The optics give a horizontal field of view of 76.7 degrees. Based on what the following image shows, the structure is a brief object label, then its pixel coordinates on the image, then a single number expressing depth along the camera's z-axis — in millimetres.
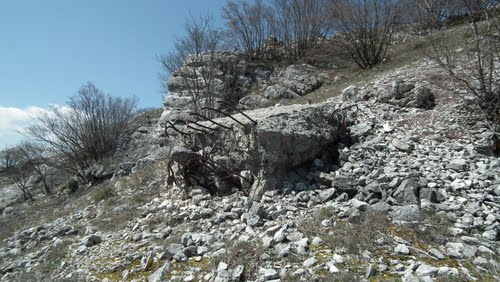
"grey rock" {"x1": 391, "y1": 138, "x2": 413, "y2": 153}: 5152
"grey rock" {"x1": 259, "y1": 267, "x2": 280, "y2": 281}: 3055
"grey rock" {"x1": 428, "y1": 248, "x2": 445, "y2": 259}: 3018
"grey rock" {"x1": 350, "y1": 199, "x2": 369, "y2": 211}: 4000
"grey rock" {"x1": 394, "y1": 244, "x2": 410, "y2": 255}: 3143
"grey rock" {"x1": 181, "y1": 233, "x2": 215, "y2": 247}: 4043
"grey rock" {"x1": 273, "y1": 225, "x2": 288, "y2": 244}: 3686
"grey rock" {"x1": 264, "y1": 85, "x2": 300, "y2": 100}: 16625
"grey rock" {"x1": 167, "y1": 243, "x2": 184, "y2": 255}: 3879
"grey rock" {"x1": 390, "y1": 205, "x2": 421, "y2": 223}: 3621
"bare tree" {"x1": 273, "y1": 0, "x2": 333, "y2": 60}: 21594
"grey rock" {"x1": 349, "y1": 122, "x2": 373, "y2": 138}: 5816
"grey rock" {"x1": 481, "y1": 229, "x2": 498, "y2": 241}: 3277
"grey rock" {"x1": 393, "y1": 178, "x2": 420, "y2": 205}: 3971
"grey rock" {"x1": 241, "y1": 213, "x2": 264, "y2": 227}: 4230
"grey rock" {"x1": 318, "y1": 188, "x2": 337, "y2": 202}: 4527
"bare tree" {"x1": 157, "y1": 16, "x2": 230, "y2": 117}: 15703
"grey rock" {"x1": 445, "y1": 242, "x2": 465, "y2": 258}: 3015
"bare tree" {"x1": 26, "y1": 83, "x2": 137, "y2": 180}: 19969
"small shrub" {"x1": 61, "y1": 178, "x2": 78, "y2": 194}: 16938
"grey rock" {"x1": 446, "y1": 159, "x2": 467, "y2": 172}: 4500
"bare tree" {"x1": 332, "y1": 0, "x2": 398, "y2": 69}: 15500
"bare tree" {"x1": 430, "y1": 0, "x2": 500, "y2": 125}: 5594
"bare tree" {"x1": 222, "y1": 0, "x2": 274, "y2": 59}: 22547
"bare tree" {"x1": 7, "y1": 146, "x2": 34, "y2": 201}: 25086
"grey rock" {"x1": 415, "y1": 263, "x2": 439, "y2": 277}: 2729
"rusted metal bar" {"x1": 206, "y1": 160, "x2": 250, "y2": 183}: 5338
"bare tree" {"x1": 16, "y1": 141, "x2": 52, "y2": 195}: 22709
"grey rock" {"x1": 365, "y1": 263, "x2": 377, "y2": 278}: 2871
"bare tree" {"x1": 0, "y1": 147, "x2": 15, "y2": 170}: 26730
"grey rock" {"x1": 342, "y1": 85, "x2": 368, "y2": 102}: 7633
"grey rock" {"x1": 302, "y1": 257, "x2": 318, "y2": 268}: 3150
